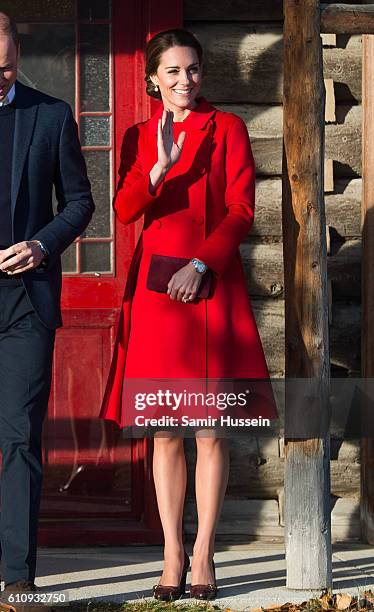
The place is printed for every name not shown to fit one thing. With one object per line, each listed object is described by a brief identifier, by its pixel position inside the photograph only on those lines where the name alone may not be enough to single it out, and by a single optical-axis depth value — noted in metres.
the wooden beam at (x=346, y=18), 9.83
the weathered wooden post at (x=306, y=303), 9.75
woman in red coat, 9.68
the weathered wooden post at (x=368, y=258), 12.01
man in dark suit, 8.98
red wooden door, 12.07
